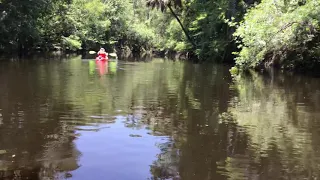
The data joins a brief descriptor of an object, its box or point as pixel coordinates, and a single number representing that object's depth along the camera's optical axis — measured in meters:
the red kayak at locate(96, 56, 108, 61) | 31.18
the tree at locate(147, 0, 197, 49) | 44.28
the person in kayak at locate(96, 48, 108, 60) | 31.34
